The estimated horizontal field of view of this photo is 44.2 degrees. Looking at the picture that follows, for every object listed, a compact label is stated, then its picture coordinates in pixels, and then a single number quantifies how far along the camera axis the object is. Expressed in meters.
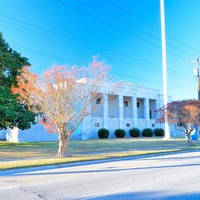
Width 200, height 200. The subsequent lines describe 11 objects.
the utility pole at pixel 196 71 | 30.85
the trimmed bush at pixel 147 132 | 44.78
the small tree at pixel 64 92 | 15.54
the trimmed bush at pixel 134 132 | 42.98
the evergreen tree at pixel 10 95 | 19.56
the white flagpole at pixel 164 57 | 37.34
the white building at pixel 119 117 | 33.62
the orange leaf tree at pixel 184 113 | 24.17
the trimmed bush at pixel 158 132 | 46.41
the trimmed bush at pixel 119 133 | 41.16
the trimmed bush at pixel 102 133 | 39.12
